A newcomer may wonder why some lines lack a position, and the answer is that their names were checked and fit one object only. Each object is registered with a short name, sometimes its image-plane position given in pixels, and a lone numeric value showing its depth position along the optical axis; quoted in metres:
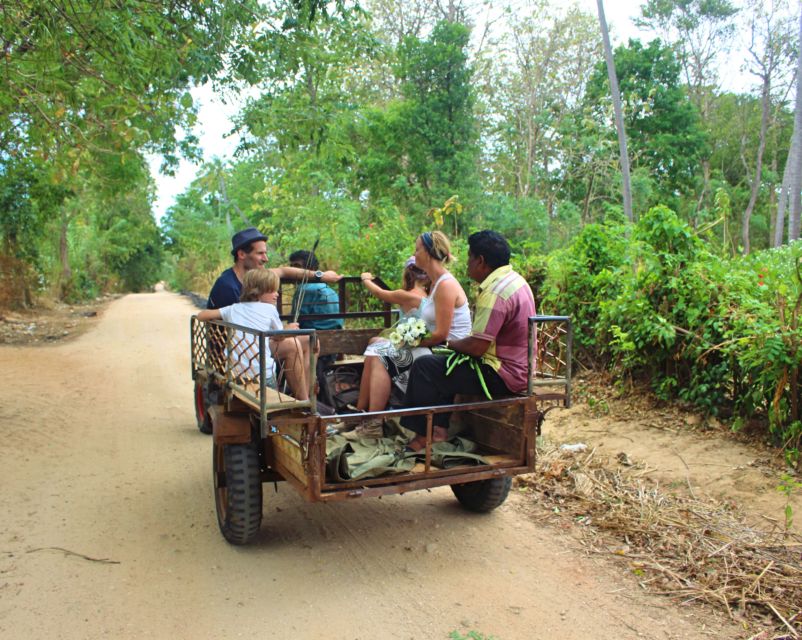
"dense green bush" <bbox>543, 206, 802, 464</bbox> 5.34
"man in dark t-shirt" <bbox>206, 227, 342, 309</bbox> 5.71
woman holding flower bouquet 4.90
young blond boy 4.87
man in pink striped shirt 4.44
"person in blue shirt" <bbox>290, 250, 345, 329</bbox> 7.05
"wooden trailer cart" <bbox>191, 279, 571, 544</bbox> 3.87
